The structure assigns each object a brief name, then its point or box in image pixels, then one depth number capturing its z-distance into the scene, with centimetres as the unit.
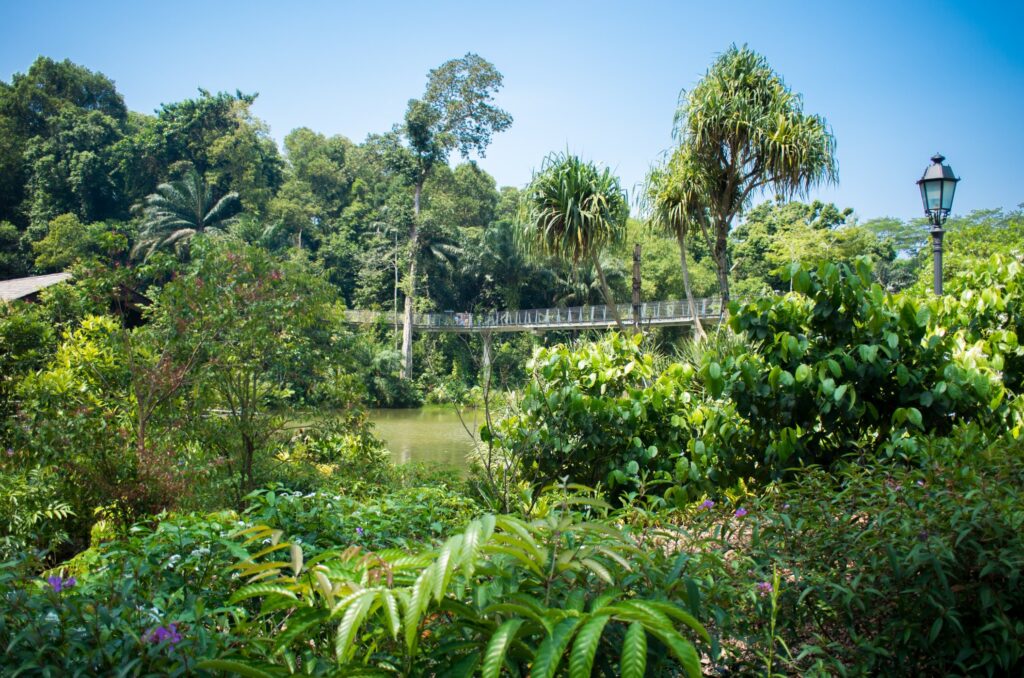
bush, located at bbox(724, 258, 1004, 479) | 320
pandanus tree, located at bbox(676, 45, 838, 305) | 1082
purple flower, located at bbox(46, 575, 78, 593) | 147
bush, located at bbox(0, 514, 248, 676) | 113
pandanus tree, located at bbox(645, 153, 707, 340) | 1127
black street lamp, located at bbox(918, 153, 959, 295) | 570
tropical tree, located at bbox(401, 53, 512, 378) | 2920
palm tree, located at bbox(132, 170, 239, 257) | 3117
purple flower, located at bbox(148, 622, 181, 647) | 119
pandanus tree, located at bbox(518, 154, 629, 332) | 1048
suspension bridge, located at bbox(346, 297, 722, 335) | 2475
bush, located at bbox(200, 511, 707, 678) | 97
